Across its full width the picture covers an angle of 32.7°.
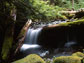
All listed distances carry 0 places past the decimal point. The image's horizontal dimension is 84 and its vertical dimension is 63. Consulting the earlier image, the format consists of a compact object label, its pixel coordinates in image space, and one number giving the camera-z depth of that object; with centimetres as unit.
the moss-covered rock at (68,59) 452
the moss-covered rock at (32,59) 495
